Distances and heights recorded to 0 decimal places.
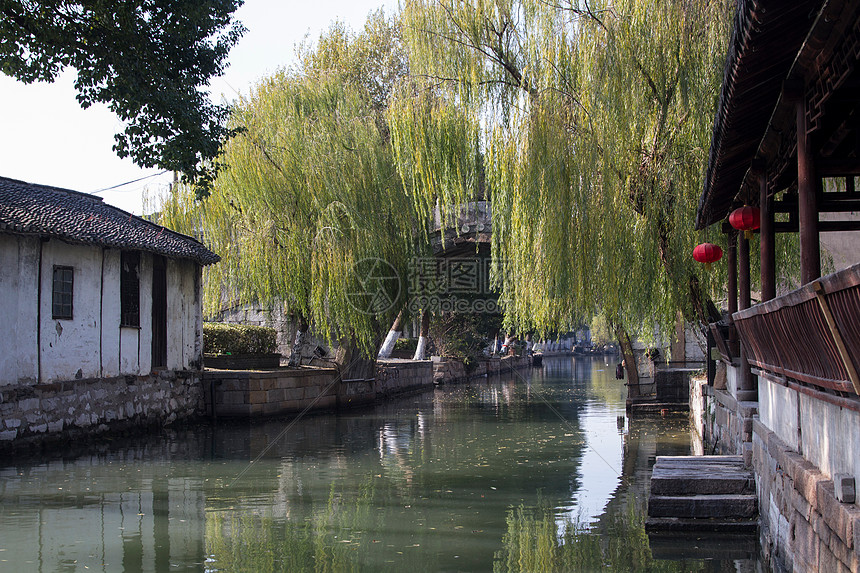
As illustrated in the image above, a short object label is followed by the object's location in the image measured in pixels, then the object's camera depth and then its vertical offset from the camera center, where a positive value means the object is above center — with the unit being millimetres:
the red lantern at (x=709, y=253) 10438 +939
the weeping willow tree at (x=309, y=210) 18109 +2737
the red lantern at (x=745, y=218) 8703 +1129
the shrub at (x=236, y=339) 19828 +7
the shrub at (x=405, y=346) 34688 -399
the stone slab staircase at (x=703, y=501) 7336 -1451
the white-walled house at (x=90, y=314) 13023 +471
